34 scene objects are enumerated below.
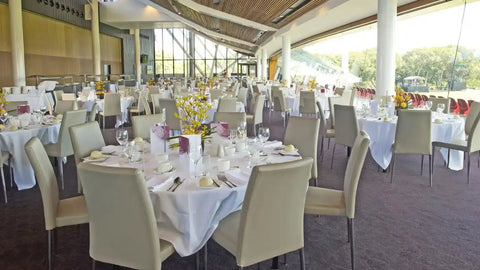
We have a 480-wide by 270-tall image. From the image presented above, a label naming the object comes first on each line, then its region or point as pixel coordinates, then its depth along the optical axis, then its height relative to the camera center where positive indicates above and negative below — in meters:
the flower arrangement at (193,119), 3.20 -0.18
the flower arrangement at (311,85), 11.84 +0.36
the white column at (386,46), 8.34 +1.04
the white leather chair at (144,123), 4.49 -0.27
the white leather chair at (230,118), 4.79 -0.23
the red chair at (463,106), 8.55 -0.19
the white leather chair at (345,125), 5.52 -0.37
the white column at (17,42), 14.38 +2.03
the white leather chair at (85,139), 3.61 -0.37
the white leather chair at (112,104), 8.72 -0.12
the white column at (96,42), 21.84 +3.04
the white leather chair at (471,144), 5.12 -0.59
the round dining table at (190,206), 2.49 -0.67
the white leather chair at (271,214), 2.18 -0.65
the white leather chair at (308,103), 9.29 -0.12
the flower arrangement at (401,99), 5.85 -0.03
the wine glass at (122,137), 3.34 -0.31
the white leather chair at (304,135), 4.07 -0.38
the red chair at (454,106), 8.78 -0.19
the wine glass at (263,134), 3.63 -0.32
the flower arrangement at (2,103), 5.08 -0.05
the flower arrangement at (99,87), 9.18 +0.26
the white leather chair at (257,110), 7.79 -0.23
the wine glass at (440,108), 6.20 -0.16
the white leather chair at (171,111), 6.87 -0.21
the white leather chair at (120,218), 2.10 -0.64
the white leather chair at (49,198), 2.80 -0.69
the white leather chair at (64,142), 4.85 -0.51
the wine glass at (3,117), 5.17 -0.23
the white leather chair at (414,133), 5.05 -0.44
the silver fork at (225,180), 2.60 -0.54
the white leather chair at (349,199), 2.98 -0.78
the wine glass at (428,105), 6.01 -0.12
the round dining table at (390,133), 5.48 -0.49
